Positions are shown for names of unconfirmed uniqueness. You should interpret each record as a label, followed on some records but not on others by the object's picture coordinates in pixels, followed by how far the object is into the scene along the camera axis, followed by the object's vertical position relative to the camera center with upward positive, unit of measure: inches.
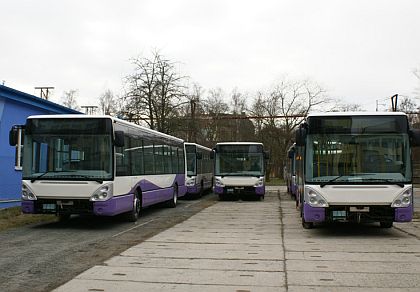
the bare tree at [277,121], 2039.9 +221.9
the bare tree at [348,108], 2066.3 +277.5
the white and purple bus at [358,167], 444.5 +7.8
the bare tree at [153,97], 1338.6 +208.8
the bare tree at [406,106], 2204.7 +304.3
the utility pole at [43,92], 2452.5 +420.4
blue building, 722.2 +59.7
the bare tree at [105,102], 2597.9 +394.5
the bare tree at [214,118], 1815.7 +212.6
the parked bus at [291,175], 993.2 +2.6
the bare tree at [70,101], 2849.4 +426.9
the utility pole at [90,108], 2450.9 +338.4
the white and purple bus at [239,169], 943.7 +13.9
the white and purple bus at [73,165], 498.6 +11.9
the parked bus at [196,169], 1019.3 +15.7
